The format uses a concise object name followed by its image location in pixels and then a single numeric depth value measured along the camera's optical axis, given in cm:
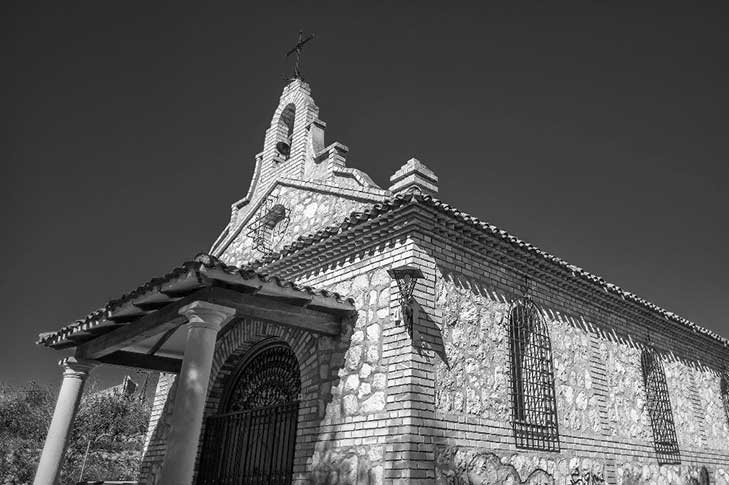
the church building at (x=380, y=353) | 579
